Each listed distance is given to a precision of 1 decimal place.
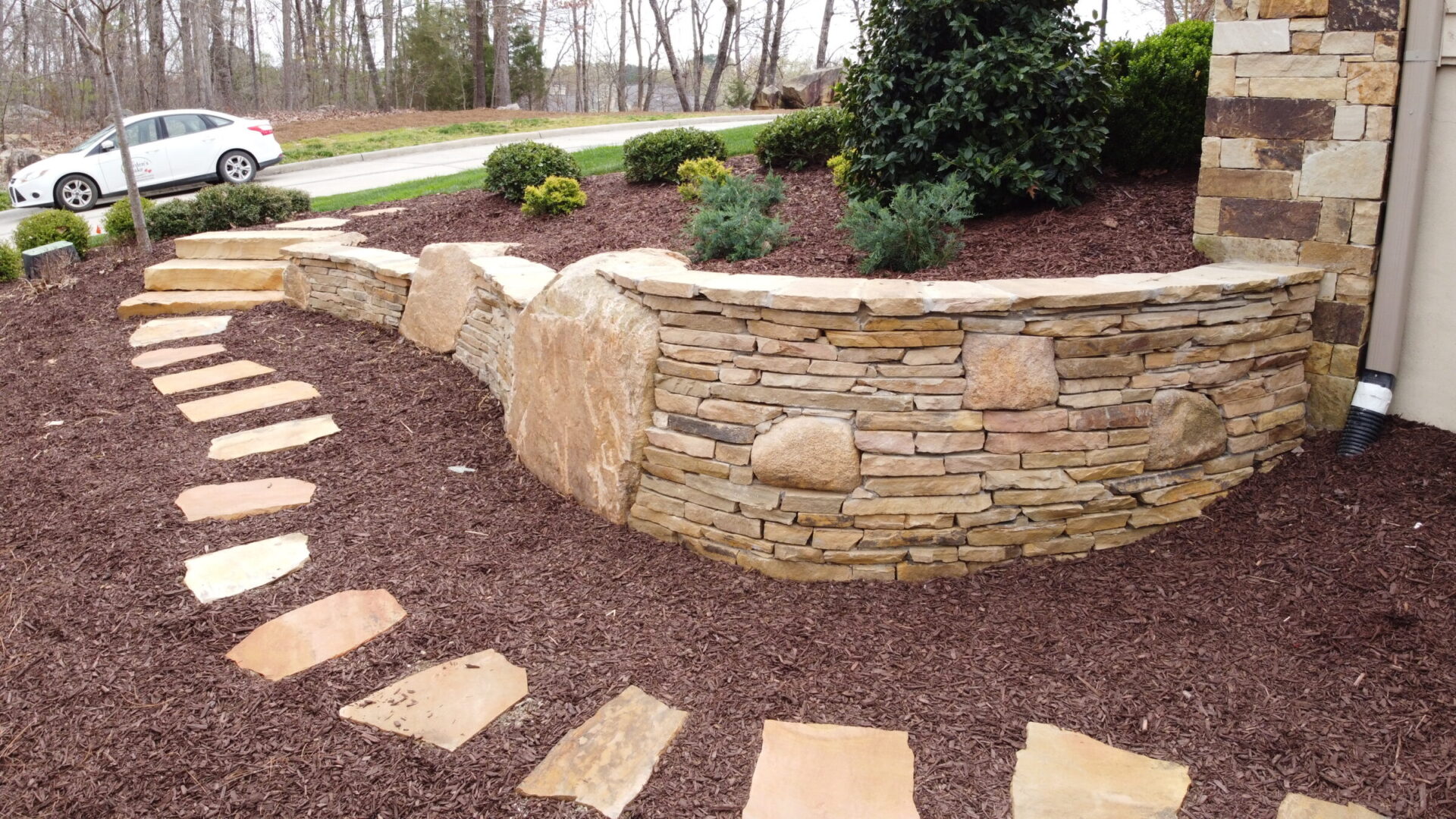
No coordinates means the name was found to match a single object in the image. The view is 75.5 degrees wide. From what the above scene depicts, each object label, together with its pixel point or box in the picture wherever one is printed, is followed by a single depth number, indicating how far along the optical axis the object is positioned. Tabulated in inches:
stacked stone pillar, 125.6
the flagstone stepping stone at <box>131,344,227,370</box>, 214.5
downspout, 121.3
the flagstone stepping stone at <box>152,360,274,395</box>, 199.6
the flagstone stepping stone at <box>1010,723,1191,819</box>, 88.7
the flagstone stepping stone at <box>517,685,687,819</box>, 91.2
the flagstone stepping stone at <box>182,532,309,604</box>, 123.6
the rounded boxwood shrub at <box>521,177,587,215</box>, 267.9
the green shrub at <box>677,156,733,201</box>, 241.6
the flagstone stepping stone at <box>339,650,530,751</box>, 99.0
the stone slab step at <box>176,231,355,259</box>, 277.1
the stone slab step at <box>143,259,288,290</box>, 265.3
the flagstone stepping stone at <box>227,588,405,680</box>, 109.0
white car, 471.5
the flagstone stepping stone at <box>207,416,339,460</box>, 167.5
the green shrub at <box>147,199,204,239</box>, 326.3
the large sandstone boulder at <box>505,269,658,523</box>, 133.5
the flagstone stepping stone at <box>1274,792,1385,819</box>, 86.7
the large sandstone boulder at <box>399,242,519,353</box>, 208.8
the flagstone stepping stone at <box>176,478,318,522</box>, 143.7
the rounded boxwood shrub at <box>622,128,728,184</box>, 289.0
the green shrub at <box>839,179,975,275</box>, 150.9
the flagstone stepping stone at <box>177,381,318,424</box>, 185.3
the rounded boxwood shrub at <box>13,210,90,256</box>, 317.1
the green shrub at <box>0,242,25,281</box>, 302.8
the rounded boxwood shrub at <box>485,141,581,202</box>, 288.5
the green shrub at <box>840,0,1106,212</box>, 161.3
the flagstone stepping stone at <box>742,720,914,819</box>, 90.0
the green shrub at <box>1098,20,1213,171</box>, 173.3
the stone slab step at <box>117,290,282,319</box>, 253.6
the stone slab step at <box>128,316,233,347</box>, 232.5
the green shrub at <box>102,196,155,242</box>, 317.7
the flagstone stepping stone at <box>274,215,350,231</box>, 299.3
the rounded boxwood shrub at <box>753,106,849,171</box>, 263.3
